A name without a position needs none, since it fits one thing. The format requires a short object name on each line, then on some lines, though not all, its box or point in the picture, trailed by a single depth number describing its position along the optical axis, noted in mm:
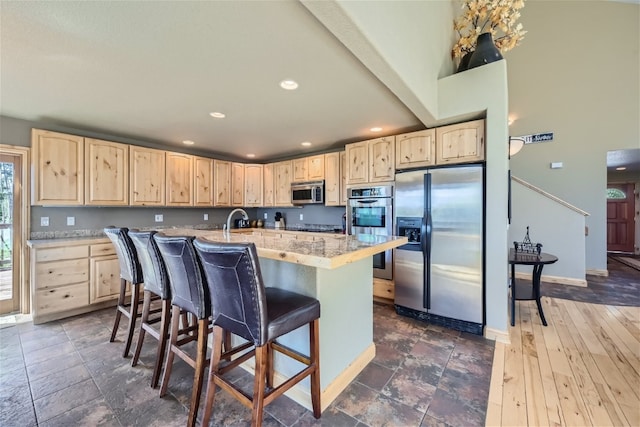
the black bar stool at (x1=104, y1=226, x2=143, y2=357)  2240
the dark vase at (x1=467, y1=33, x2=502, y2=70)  2725
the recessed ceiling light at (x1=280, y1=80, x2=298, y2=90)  2211
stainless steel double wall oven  3320
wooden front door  6781
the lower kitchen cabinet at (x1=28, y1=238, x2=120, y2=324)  2883
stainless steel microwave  4379
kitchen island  1598
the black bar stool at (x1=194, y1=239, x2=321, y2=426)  1248
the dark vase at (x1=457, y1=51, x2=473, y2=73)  3057
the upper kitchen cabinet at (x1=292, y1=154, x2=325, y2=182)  4391
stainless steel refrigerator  2639
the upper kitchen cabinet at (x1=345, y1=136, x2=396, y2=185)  3311
